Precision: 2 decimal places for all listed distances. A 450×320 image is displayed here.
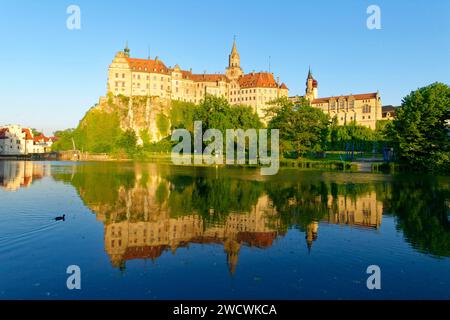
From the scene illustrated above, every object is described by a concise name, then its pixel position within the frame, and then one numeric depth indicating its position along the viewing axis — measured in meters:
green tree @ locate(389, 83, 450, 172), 61.03
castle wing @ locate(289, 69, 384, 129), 141.38
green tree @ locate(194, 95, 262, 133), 92.12
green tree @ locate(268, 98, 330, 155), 85.30
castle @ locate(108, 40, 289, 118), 131.38
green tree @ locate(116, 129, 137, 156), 118.06
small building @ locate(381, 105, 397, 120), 146.06
